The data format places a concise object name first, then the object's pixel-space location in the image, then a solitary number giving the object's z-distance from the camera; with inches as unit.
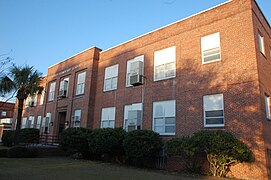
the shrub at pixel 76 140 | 697.0
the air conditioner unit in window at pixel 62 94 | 992.4
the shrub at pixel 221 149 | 448.5
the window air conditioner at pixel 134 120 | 675.4
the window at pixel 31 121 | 1189.5
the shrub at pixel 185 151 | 493.7
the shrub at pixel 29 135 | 957.2
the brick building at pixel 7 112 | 1988.1
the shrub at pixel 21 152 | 660.1
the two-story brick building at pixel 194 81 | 498.3
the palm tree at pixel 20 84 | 751.7
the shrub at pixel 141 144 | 543.5
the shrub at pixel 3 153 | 663.1
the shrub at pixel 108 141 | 606.2
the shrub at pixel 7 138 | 979.3
